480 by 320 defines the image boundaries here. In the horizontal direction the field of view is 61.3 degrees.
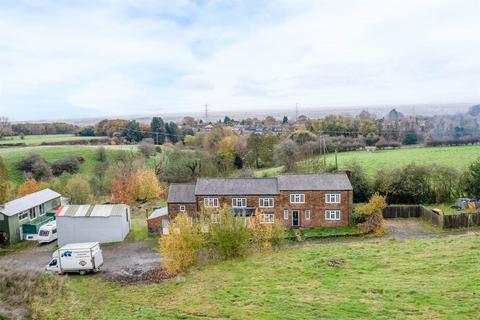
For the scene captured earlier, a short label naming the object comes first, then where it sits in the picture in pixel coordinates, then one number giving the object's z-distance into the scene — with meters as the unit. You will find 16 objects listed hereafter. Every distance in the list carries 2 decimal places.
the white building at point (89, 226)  41.50
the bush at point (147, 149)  95.00
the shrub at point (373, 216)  40.25
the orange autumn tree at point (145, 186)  59.22
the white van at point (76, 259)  32.03
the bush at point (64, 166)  85.06
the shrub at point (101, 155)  93.81
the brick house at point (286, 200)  44.22
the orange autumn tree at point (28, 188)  58.17
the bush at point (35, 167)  79.69
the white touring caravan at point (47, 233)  43.25
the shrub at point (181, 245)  28.78
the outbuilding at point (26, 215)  43.00
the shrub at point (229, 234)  29.00
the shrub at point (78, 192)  56.53
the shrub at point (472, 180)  48.19
